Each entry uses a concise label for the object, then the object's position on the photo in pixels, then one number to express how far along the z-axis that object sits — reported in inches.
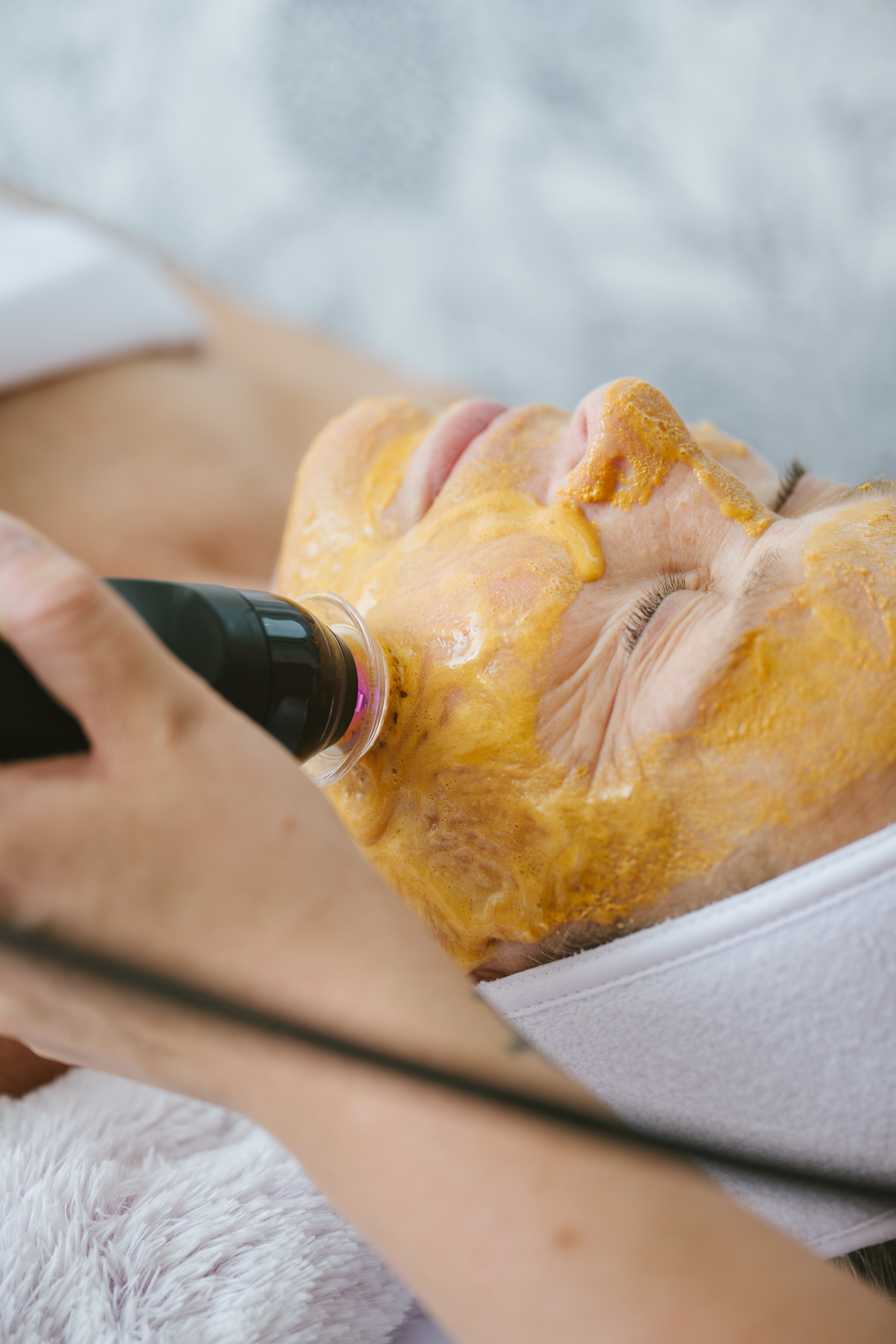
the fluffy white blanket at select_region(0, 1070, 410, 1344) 24.0
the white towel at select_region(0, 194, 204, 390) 31.0
